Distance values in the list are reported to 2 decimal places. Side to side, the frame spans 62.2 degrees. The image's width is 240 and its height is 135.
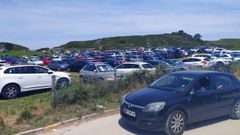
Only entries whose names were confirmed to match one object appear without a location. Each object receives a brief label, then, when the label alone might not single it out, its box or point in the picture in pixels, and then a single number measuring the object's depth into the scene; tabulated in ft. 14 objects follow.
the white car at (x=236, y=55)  93.74
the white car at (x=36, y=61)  101.98
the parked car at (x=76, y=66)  74.32
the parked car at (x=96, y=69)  42.19
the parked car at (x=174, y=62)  60.34
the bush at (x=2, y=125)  16.58
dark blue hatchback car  15.67
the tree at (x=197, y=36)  283.09
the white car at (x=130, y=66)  44.96
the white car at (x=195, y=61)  67.11
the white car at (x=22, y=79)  29.90
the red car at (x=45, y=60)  111.20
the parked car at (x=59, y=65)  79.88
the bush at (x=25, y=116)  18.46
